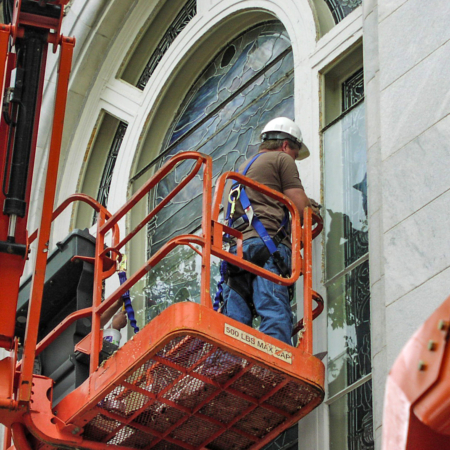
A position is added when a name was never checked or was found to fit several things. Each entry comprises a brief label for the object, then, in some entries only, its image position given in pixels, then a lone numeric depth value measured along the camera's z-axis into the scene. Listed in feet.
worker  30.20
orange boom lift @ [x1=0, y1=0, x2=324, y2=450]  27.05
